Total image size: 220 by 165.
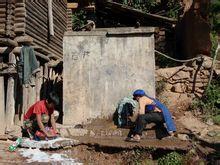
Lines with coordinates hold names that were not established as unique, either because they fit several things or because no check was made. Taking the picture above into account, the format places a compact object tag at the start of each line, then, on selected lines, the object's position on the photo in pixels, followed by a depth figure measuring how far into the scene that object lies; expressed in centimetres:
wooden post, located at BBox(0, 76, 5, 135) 1038
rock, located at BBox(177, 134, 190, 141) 927
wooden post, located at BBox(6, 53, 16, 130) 1055
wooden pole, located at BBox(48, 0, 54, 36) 1381
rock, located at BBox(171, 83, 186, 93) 1235
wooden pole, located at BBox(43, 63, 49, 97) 1254
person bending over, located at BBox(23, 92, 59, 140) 906
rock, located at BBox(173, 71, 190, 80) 1238
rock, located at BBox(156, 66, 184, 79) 1249
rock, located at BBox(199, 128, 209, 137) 989
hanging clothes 1032
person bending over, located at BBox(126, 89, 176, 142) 913
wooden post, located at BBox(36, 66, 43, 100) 1207
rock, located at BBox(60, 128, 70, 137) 958
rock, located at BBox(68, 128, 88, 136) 973
